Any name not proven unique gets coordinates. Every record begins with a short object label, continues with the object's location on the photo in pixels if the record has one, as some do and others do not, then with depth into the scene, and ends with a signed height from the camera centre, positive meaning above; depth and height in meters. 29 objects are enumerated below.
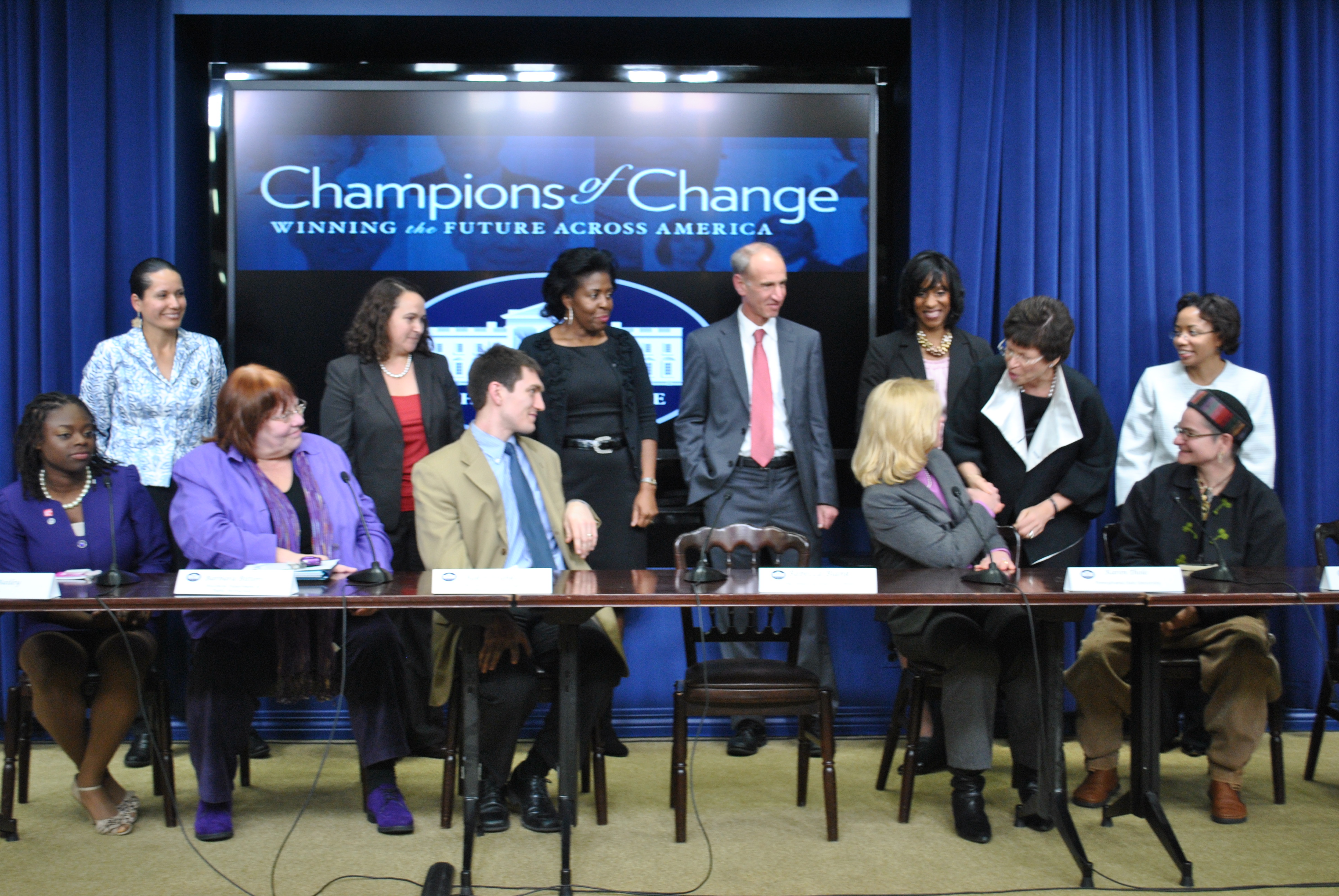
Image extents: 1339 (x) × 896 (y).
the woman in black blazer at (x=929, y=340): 3.79 +0.31
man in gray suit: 3.73 +0.02
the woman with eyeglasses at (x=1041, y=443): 3.58 -0.04
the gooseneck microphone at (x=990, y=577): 2.60 -0.34
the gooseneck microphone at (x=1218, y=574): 2.65 -0.34
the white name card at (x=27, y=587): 2.43 -0.34
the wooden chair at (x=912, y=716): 2.98 -0.79
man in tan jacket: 2.89 -0.30
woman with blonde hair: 2.87 -0.36
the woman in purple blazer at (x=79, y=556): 2.93 -0.34
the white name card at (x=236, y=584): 2.44 -0.33
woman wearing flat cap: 3.01 -0.53
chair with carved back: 2.86 -0.68
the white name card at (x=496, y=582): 2.48 -0.34
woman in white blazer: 3.85 +0.14
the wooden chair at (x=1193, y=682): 3.11 -0.70
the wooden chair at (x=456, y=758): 2.94 -0.87
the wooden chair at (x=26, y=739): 2.90 -0.83
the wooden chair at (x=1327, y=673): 3.28 -0.72
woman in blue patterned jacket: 3.63 +0.14
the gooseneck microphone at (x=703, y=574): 2.60 -0.33
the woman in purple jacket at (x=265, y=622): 2.84 -0.49
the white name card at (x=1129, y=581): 2.52 -0.34
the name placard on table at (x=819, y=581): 2.48 -0.34
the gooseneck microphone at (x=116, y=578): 2.60 -0.34
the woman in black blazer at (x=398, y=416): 3.59 +0.05
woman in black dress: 3.68 +0.08
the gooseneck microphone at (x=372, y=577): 2.60 -0.34
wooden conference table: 2.41 -0.37
